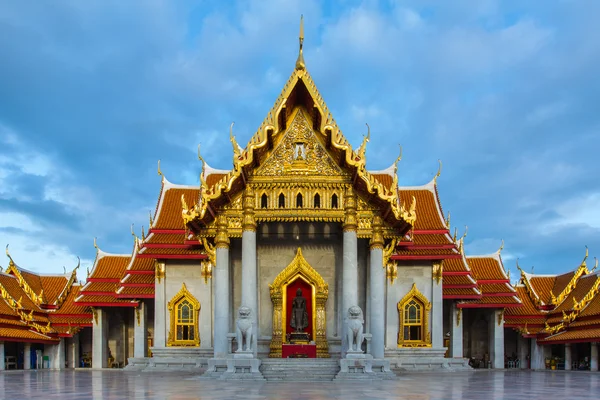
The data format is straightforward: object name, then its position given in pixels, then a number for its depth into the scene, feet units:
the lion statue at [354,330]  69.21
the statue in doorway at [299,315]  81.41
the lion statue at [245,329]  69.06
